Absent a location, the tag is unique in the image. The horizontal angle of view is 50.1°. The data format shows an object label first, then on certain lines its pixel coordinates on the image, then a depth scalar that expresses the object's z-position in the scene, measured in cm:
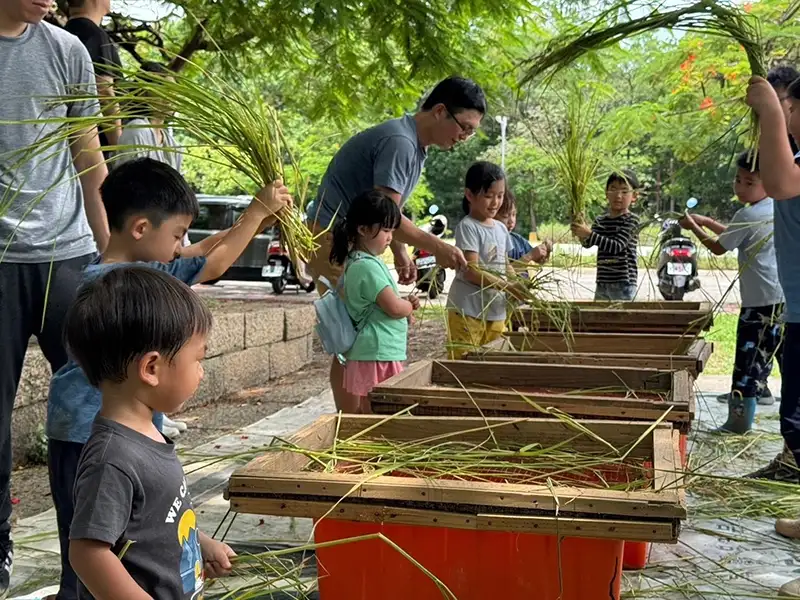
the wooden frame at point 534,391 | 285
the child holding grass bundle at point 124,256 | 224
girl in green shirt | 382
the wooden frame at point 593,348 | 386
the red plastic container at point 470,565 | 210
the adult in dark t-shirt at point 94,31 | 352
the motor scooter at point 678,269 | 877
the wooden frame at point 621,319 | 491
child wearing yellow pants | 484
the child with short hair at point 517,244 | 540
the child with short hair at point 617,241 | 604
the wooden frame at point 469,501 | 188
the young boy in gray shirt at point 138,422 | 159
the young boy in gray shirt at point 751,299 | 506
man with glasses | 419
